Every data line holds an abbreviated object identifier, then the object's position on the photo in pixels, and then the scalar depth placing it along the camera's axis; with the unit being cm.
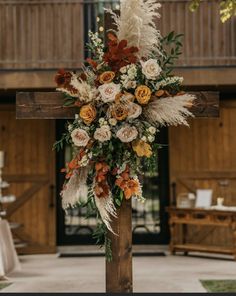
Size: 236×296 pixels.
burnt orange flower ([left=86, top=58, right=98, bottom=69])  368
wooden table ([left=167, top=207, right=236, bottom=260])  980
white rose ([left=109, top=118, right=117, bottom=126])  360
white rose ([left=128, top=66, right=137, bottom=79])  360
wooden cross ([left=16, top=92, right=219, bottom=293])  362
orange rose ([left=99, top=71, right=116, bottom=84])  360
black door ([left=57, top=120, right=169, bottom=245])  1133
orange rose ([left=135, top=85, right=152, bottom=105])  356
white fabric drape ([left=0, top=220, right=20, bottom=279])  783
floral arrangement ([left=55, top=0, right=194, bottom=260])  356
